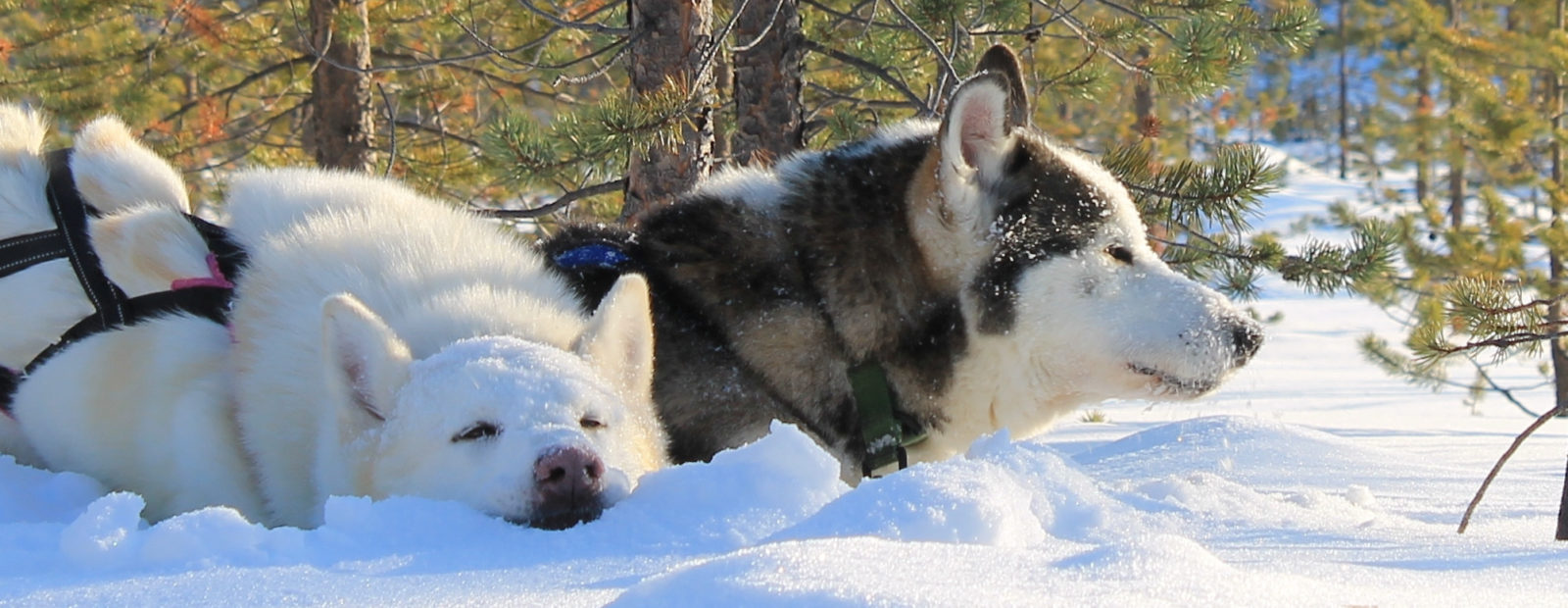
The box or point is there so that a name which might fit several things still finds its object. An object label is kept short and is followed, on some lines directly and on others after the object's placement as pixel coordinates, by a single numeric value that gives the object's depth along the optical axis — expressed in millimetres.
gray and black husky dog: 3293
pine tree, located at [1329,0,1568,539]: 3787
